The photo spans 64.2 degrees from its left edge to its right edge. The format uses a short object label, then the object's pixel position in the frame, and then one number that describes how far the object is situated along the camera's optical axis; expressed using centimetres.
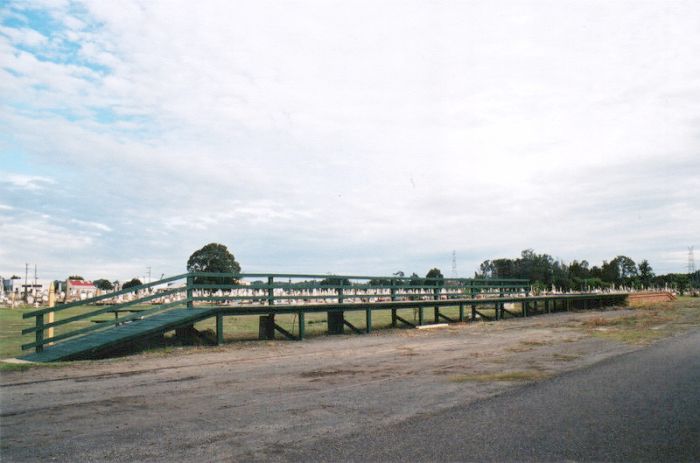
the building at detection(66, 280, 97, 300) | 11779
